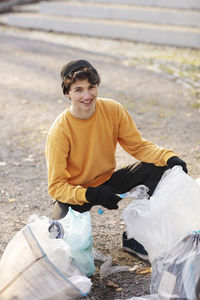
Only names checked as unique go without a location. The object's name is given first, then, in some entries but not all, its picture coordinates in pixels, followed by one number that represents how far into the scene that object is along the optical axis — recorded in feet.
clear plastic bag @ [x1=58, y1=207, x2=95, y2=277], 8.22
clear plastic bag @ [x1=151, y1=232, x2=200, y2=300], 6.96
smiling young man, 8.89
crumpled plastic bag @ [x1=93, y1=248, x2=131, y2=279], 8.84
